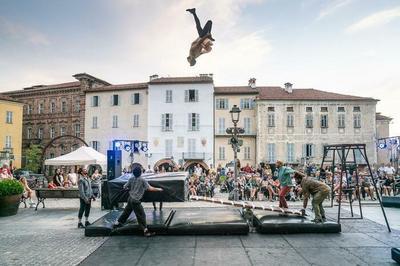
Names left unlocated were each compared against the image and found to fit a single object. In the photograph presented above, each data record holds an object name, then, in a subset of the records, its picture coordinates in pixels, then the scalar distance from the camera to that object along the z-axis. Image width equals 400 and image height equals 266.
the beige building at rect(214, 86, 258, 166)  40.19
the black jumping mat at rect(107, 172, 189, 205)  9.75
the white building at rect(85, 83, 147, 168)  41.78
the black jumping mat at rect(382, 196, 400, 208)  14.66
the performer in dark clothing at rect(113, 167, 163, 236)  8.80
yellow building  44.44
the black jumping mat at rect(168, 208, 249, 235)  9.02
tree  45.69
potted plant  12.51
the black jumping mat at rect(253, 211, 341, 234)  9.10
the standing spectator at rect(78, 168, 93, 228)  10.12
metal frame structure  10.06
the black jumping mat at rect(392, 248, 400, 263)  6.32
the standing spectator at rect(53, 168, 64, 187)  17.19
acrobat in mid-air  8.39
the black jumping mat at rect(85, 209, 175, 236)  9.11
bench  14.23
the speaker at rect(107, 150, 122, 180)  14.44
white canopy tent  18.31
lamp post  15.19
